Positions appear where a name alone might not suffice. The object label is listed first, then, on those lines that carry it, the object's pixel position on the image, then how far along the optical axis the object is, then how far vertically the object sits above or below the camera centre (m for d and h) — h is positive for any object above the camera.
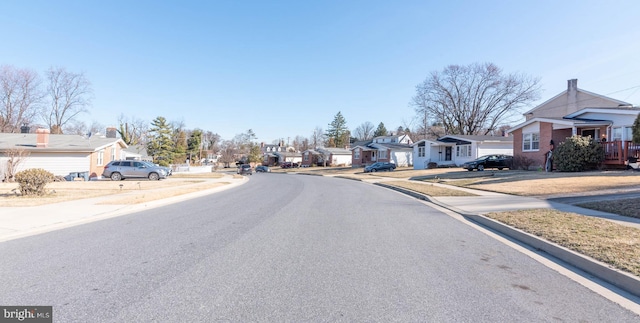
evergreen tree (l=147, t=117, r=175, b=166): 47.75 +2.19
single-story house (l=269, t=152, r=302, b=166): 84.88 +0.16
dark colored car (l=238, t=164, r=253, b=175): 46.72 -1.74
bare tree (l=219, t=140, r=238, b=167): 82.49 +0.61
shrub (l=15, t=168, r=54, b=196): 13.57 -0.99
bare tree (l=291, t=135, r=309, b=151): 123.56 +5.63
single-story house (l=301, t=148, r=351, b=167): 69.00 +0.18
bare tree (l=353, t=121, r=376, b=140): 124.38 +9.74
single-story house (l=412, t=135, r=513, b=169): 38.09 +1.19
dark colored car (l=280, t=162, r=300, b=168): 73.19 -1.60
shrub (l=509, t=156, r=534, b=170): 26.77 -0.29
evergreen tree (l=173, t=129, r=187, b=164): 52.42 +0.66
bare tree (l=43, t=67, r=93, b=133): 49.59 +6.52
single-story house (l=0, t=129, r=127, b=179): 27.00 +0.25
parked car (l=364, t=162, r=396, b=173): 44.16 -1.19
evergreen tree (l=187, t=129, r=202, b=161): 69.38 +3.02
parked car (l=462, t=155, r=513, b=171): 31.00 -0.42
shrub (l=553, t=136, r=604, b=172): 20.36 +0.30
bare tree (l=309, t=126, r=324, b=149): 125.81 +7.56
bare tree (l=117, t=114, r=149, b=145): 68.75 +4.92
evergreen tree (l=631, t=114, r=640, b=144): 15.49 +1.31
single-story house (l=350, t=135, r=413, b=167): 52.09 +0.68
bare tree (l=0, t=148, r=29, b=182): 24.27 -0.40
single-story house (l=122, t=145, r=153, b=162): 48.15 +0.82
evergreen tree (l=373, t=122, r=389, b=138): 111.67 +9.27
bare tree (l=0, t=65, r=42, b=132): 45.53 +6.81
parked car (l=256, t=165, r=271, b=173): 61.06 -2.09
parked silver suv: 26.86 -1.05
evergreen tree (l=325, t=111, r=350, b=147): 105.00 +8.86
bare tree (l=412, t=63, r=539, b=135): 49.08 +8.42
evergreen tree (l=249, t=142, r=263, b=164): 81.06 +0.62
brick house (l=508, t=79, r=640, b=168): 20.06 +2.01
